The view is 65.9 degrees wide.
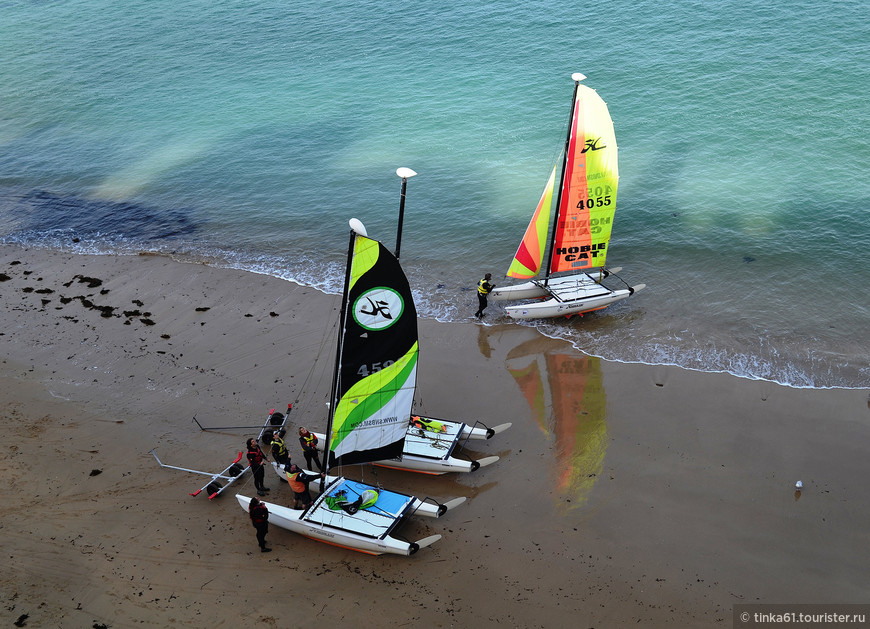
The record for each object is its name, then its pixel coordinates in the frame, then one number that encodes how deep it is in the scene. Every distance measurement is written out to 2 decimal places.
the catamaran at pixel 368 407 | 12.94
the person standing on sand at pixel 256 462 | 14.96
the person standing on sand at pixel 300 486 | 14.28
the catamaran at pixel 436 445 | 15.21
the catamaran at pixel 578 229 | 19.30
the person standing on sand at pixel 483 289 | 21.11
